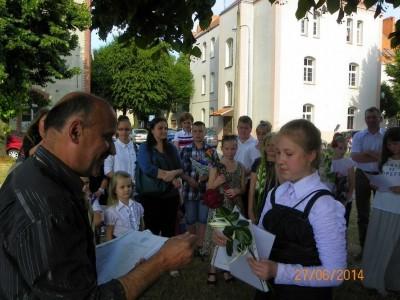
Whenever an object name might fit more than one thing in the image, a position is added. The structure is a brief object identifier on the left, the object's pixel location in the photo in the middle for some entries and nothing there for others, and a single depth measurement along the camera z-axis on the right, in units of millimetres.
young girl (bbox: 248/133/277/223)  4375
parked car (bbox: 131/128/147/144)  29812
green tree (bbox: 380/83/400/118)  37719
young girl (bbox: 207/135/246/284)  4984
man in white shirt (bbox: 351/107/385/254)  6371
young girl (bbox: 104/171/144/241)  4844
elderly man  1276
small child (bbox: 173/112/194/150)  8142
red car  19031
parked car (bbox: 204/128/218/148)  26131
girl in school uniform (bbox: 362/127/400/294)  4586
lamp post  32562
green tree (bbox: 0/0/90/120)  15594
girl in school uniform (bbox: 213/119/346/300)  2164
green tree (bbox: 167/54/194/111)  41312
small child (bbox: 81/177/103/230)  4797
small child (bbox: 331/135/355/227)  5930
